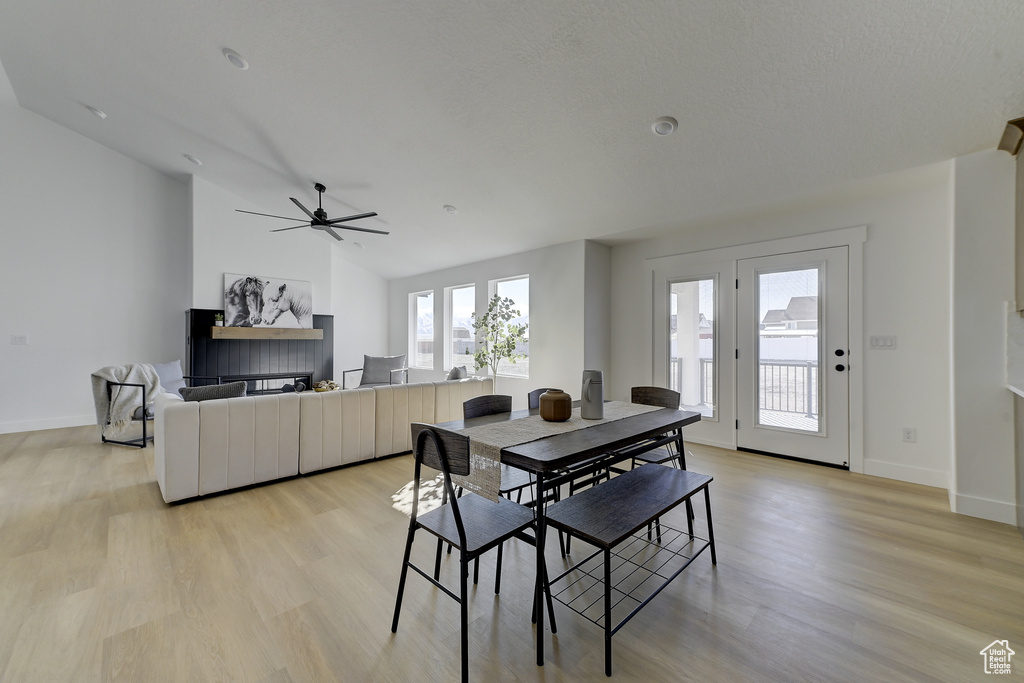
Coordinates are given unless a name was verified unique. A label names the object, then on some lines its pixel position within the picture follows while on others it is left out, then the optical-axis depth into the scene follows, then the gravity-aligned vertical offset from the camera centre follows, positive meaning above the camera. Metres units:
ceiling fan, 4.31 +1.30
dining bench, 1.48 -0.70
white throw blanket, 4.03 -0.60
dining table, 1.47 -0.43
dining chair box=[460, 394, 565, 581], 1.97 -0.43
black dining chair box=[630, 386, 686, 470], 2.48 -0.41
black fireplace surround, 5.54 -0.24
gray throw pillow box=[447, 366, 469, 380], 4.66 -0.38
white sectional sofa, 2.75 -0.74
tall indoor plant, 5.36 +0.10
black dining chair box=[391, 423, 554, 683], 1.34 -0.71
